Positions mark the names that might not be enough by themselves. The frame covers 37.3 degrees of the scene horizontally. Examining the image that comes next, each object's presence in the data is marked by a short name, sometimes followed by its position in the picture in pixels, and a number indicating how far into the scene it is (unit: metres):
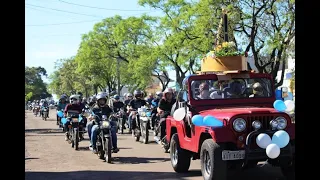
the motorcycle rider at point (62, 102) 19.77
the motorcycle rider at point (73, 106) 15.81
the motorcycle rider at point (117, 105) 13.71
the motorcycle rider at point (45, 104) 38.27
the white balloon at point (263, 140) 7.35
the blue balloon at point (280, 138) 7.34
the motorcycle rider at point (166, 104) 13.20
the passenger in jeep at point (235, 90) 9.11
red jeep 7.57
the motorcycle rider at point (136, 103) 18.00
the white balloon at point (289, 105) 8.20
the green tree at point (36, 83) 121.64
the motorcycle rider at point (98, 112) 12.12
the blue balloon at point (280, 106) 8.02
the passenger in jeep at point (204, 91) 9.12
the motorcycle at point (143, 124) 16.14
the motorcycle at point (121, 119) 21.23
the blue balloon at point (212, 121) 7.73
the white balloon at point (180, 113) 9.01
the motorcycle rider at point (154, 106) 16.08
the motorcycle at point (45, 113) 37.94
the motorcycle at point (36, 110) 48.95
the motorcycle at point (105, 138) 11.59
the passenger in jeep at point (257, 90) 9.20
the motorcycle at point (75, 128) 14.76
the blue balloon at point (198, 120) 8.09
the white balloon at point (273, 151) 7.25
